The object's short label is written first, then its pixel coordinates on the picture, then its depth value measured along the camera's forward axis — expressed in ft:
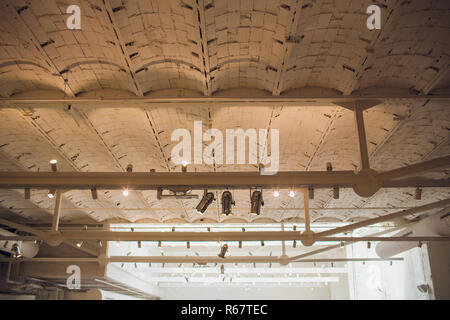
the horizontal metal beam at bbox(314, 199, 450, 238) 22.81
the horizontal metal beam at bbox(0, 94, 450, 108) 19.15
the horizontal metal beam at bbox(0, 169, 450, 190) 19.11
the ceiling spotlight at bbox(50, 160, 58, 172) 20.35
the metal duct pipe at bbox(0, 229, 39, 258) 39.79
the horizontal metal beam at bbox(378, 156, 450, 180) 17.08
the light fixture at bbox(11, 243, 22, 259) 39.80
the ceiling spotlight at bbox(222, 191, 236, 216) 24.68
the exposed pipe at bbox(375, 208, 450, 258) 31.68
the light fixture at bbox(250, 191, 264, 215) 24.29
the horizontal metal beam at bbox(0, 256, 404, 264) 41.60
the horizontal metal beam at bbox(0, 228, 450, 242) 28.58
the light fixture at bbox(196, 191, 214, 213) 24.27
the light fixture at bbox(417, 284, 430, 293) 39.45
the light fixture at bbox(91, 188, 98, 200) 21.39
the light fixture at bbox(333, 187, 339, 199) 22.32
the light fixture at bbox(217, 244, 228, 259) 39.65
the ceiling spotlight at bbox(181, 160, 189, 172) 20.31
